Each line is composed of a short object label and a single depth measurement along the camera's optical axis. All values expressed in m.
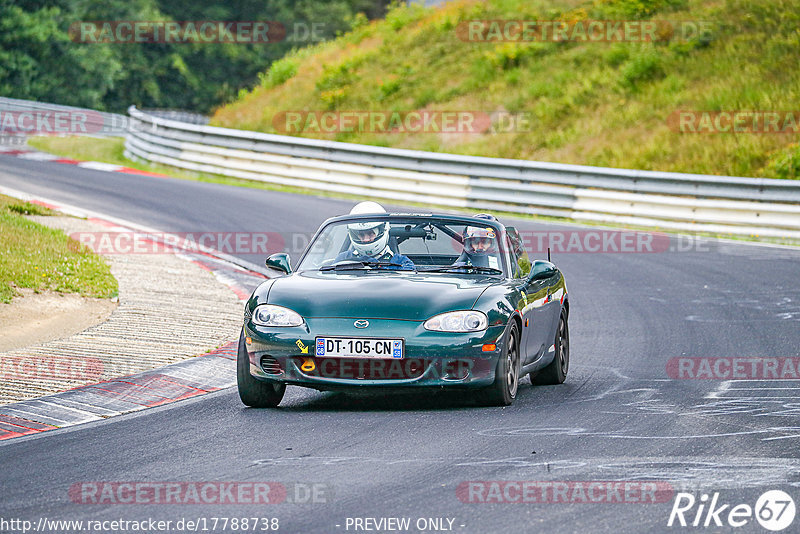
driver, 19.62
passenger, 19.69
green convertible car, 16.92
